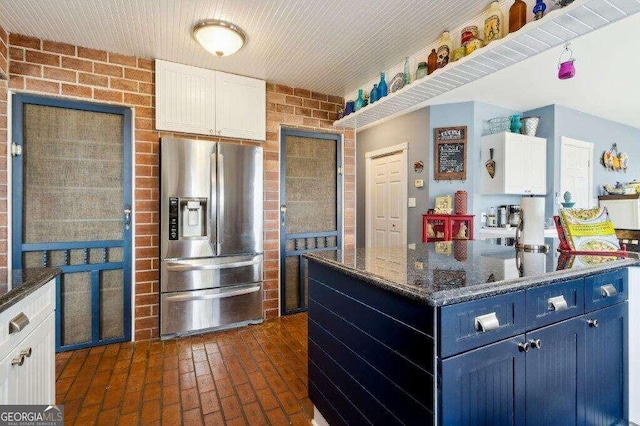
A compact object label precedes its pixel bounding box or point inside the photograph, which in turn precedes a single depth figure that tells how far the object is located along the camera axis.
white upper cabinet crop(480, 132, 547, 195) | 3.88
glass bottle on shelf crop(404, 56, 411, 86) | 2.61
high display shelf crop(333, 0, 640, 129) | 1.53
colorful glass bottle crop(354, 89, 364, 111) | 3.20
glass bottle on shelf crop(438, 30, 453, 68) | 2.22
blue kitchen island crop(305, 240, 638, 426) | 0.98
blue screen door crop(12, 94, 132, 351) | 2.42
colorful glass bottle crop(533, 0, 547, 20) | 1.67
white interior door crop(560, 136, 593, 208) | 4.33
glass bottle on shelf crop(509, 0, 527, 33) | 1.77
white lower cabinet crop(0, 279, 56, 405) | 1.00
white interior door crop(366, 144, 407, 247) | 4.51
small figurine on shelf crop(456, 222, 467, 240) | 3.77
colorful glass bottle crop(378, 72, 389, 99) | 2.89
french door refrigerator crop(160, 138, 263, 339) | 2.67
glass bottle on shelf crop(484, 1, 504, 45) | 1.89
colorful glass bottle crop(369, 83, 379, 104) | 2.97
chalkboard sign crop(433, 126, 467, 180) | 4.01
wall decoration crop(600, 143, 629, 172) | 5.05
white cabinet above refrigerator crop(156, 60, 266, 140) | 2.77
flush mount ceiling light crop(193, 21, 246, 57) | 2.17
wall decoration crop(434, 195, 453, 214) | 3.95
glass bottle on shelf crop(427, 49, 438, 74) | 2.33
